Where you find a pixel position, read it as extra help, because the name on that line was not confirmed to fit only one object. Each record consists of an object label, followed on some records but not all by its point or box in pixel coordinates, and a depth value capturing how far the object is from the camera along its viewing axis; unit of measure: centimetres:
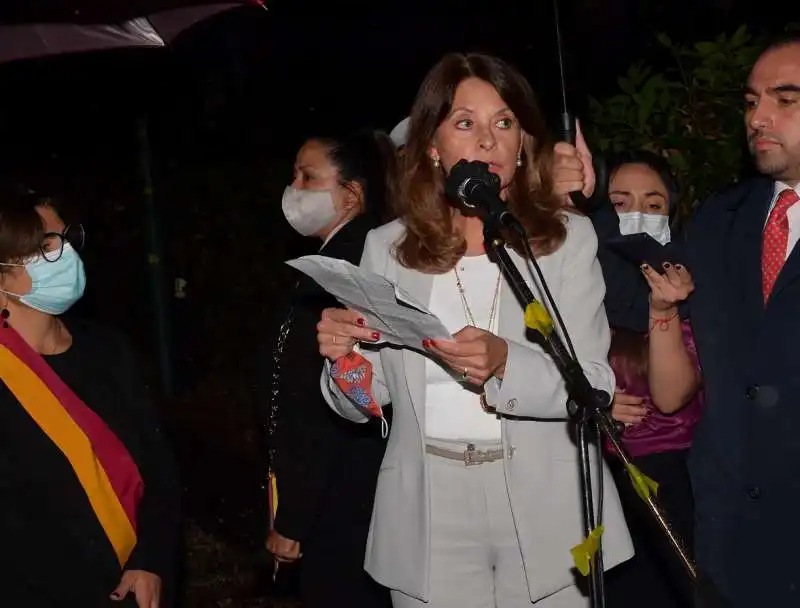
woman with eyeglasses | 324
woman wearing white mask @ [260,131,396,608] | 382
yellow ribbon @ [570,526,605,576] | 247
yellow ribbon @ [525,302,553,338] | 246
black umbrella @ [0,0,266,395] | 401
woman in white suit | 295
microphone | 257
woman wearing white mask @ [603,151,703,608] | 339
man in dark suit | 296
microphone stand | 244
